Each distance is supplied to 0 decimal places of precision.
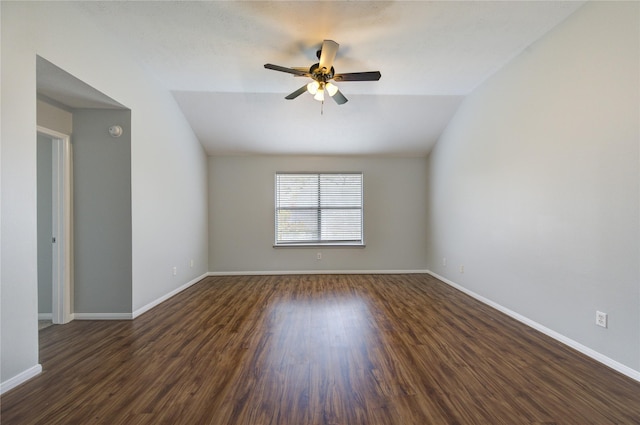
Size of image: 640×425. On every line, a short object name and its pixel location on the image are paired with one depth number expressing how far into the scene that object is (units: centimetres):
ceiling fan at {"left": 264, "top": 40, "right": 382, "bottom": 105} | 256
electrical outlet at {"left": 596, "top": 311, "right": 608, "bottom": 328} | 209
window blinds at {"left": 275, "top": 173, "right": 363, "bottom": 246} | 537
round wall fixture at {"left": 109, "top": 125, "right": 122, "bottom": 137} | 295
